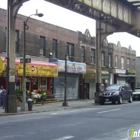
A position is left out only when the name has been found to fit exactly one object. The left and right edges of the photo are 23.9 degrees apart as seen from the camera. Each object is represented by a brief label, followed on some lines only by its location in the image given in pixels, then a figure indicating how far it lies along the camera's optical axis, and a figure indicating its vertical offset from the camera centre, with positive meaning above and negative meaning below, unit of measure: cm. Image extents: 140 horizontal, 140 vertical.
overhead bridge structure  2066 +578
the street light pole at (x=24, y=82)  2178 +28
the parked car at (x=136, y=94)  3781 -101
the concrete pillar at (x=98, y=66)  3266 +196
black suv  2944 -73
